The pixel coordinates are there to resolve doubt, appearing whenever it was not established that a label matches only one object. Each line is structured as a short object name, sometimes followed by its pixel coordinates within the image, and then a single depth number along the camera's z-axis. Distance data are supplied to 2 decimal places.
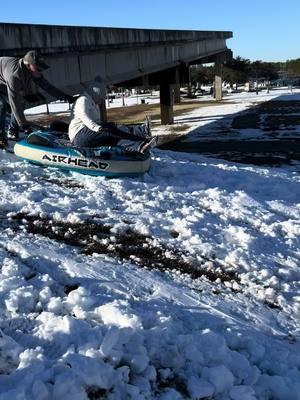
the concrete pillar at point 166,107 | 36.44
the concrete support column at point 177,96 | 60.28
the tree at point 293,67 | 136.25
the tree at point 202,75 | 113.35
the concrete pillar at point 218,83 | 59.85
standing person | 9.41
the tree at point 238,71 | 98.07
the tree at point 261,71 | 105.65
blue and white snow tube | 9.58
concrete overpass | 14.80
